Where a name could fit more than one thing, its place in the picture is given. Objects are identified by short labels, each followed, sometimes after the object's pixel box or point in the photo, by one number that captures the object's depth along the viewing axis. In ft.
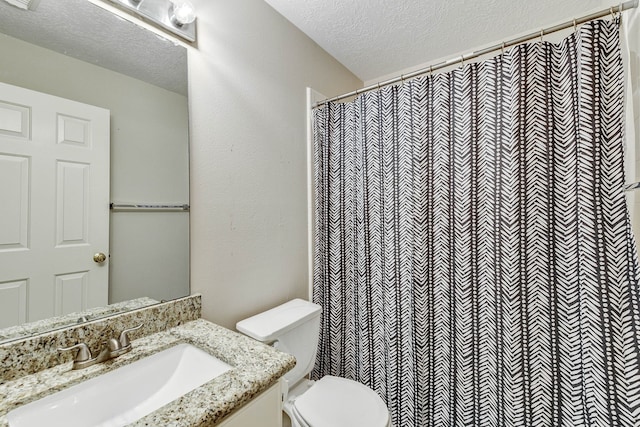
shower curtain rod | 2.98
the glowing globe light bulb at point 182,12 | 3.41
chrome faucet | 2.57
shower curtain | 3.10
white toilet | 3.78
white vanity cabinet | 2.23
